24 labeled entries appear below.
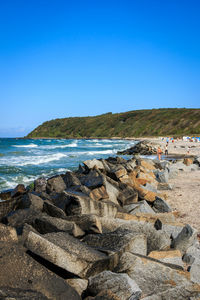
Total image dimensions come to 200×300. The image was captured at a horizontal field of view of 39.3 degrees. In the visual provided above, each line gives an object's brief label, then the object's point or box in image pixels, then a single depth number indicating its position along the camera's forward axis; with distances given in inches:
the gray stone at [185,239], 153.6
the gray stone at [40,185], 299.8
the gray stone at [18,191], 283.9
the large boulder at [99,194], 209.4
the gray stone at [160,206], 244.2
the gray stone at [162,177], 387.5
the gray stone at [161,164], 517.0
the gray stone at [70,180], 271.8
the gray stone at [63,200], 179.9
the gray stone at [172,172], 441.4
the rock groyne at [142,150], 1146.7
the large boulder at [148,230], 148.3
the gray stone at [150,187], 296.4
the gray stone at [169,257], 131.2
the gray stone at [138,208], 211.8
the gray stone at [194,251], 140.0
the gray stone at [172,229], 165.6
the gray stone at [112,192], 230.1
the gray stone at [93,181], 239.5
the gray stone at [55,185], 270.5
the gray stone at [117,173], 320.5
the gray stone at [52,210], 161.6
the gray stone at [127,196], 237.2
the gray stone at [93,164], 373.7
